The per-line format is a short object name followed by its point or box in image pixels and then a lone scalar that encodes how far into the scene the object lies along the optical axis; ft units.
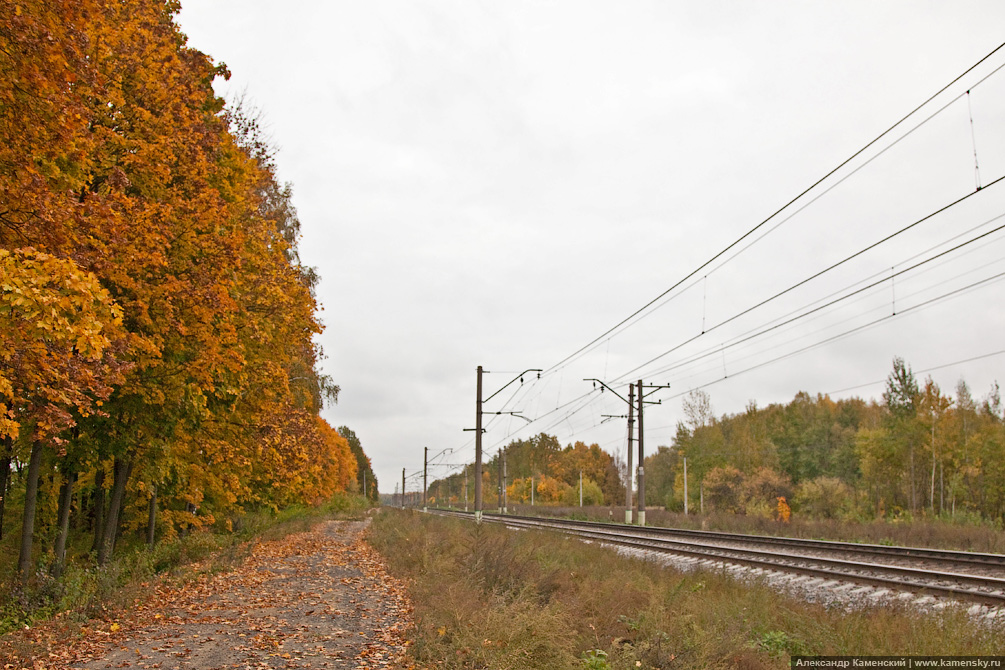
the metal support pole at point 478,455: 98.44
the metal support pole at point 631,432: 124.91
